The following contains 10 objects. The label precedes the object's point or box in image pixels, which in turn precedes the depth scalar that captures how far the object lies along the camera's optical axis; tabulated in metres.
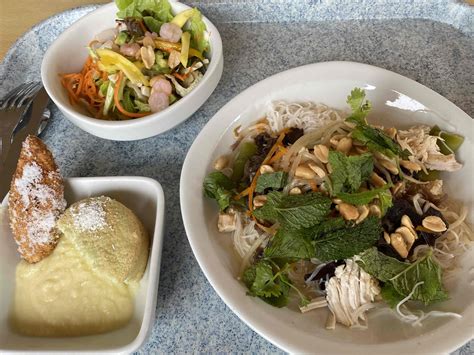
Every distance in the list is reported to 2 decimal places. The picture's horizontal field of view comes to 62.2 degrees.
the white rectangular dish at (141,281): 0.23
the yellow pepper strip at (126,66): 0.32
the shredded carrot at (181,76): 0.33
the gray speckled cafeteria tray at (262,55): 0.33
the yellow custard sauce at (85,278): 0.24
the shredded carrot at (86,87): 0.34
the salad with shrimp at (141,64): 0.32
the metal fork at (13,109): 0.32
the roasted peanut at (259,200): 0.26
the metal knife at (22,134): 0.30
